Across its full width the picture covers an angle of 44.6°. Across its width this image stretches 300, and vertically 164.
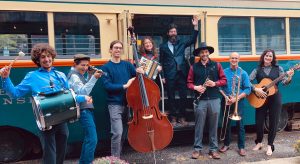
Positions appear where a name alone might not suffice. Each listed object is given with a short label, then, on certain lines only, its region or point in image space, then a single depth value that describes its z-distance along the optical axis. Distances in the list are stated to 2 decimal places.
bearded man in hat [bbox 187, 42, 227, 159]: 5.43
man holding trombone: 5.61
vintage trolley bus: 5.05
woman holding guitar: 5.70
